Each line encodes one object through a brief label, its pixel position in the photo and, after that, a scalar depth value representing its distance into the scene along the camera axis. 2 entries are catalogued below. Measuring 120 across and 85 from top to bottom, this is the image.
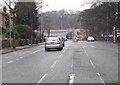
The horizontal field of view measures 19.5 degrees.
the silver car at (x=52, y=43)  38.88
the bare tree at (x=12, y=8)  46.17
